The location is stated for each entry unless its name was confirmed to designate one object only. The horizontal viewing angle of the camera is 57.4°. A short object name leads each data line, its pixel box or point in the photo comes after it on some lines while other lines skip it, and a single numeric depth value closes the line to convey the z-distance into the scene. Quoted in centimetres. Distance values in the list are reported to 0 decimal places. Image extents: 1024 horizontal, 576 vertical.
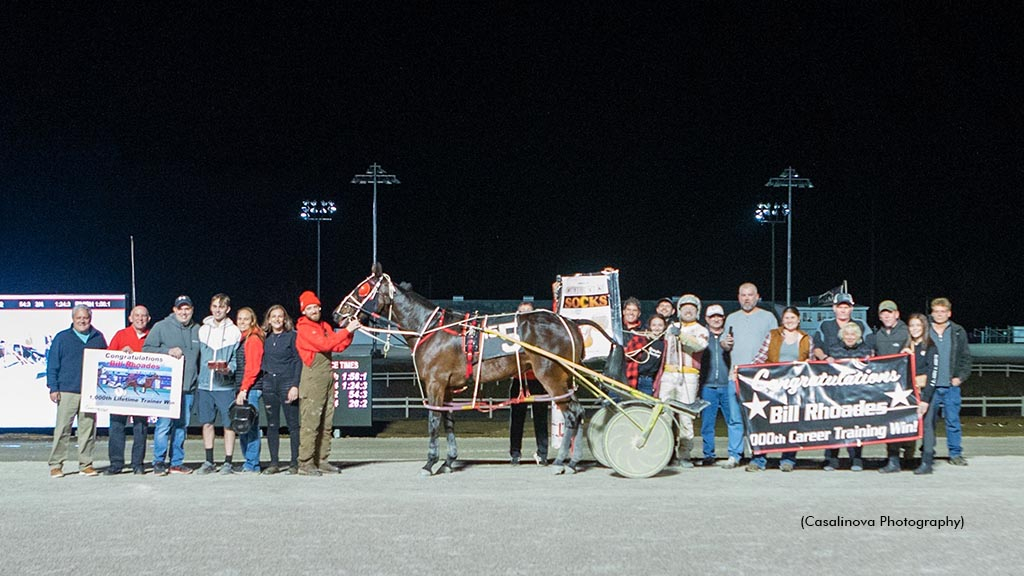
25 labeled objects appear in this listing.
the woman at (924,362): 899
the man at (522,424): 964
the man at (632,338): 959
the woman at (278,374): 913
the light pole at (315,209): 4894
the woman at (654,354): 952
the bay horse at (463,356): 917
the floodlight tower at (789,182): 4503
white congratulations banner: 913
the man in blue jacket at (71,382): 920
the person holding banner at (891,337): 908
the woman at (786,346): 945
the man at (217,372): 921
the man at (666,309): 970
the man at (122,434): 916
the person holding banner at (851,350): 912
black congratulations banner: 893
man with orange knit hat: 897
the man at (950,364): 921
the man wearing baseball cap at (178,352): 926
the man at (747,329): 954
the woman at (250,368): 917
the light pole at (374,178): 4034
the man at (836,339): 913
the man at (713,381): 959
